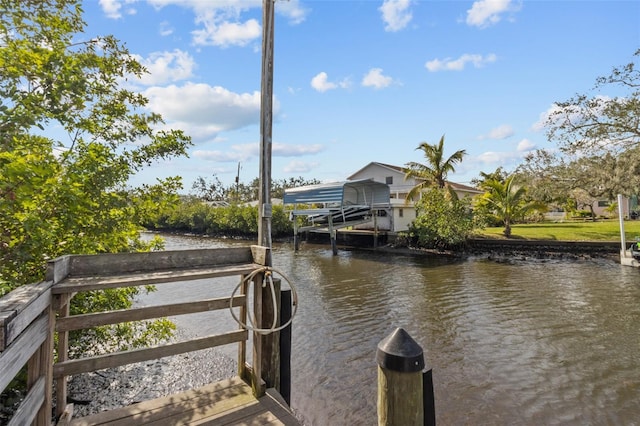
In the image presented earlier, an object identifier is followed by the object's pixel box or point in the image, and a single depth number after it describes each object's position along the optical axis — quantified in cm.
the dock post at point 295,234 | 2102
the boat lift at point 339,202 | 1947
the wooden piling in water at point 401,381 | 188
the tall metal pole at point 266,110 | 357
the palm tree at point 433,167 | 2222
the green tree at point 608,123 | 1395
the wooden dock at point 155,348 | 214
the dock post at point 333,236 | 1909
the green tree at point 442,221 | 1716
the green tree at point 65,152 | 271
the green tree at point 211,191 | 6856
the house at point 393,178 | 2975
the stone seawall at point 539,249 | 1527
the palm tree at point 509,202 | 1870
